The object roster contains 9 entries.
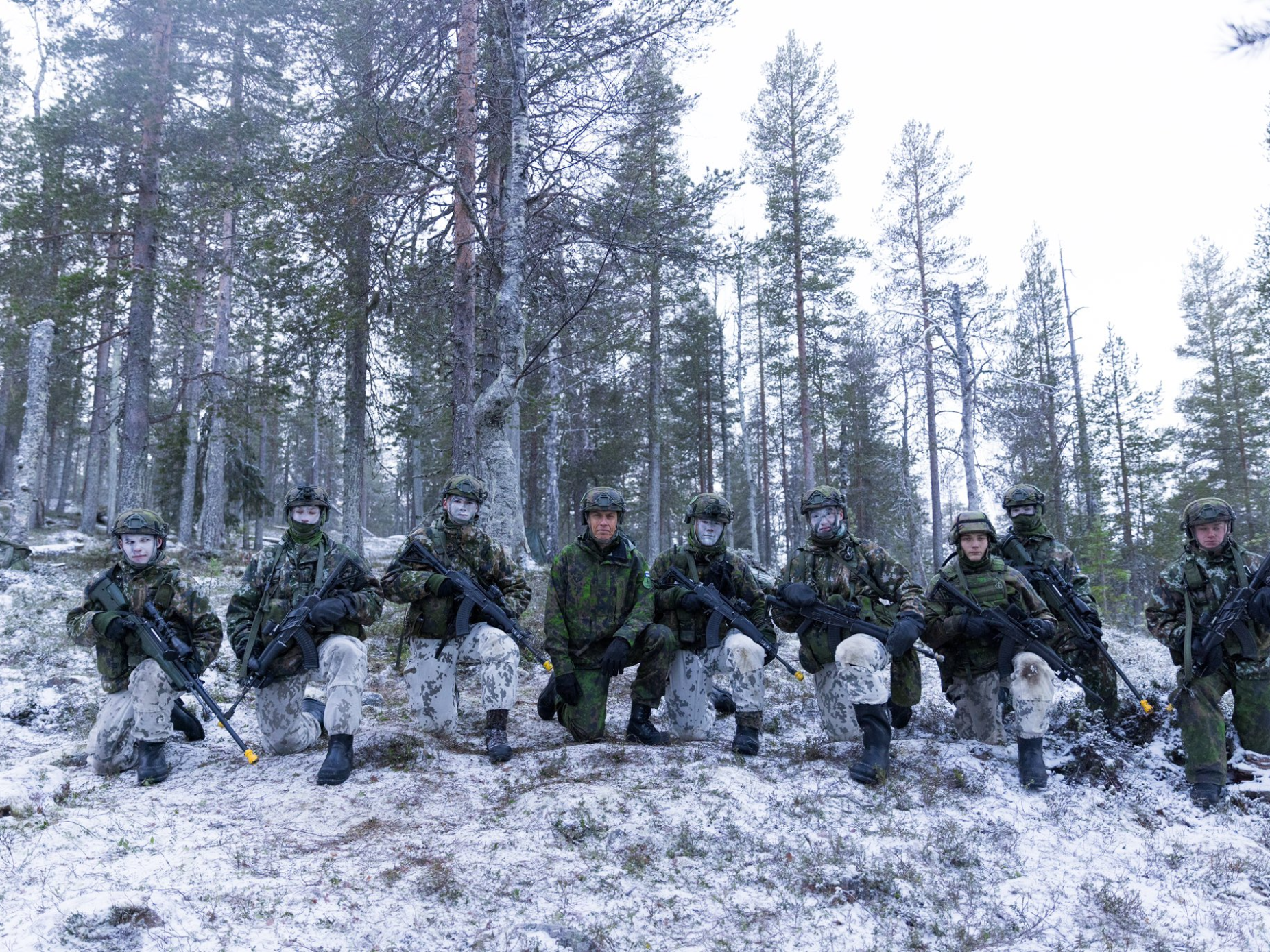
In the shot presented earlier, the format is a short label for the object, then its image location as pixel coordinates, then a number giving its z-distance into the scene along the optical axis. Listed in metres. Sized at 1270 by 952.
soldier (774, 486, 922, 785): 5.16
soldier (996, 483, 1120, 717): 6.09
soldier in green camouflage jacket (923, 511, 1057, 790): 5.50
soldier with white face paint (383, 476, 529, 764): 5.45
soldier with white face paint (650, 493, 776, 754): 5.49
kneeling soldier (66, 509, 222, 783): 4.98
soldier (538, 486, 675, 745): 5.62
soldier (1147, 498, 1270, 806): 4.78
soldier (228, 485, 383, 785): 5.14
